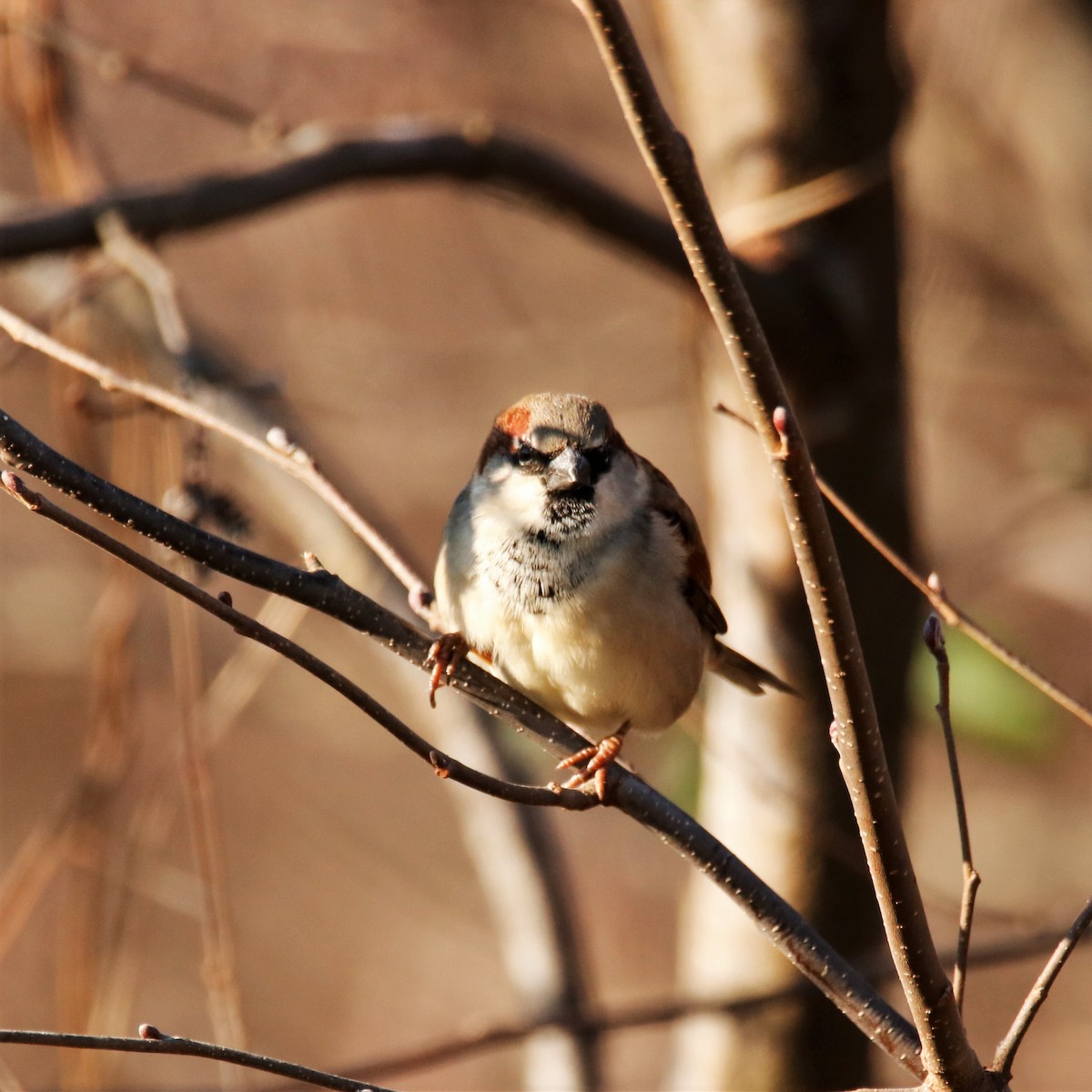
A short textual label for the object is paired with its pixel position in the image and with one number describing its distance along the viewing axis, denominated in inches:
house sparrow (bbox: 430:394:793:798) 228.8
